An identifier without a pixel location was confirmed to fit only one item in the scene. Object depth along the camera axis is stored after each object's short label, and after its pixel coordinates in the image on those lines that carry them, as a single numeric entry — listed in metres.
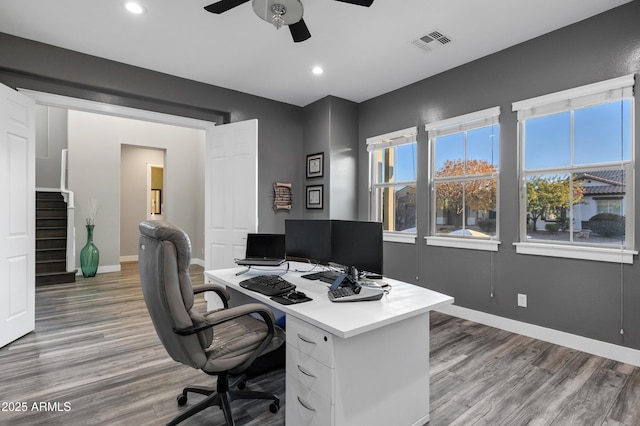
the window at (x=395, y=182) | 4.25
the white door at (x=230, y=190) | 3.92
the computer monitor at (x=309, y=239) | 2.38
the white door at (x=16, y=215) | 2.85
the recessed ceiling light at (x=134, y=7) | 2.57
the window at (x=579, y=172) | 2.61
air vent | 2.99
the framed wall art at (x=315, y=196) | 4.68
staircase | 5.21
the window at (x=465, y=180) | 3.44
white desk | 1.47
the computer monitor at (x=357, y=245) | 2.01
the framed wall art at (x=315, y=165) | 4.68
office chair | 1.51
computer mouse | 1.83
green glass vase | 5.72
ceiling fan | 2.14
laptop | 2.73
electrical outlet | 3.13
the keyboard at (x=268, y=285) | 1.95
